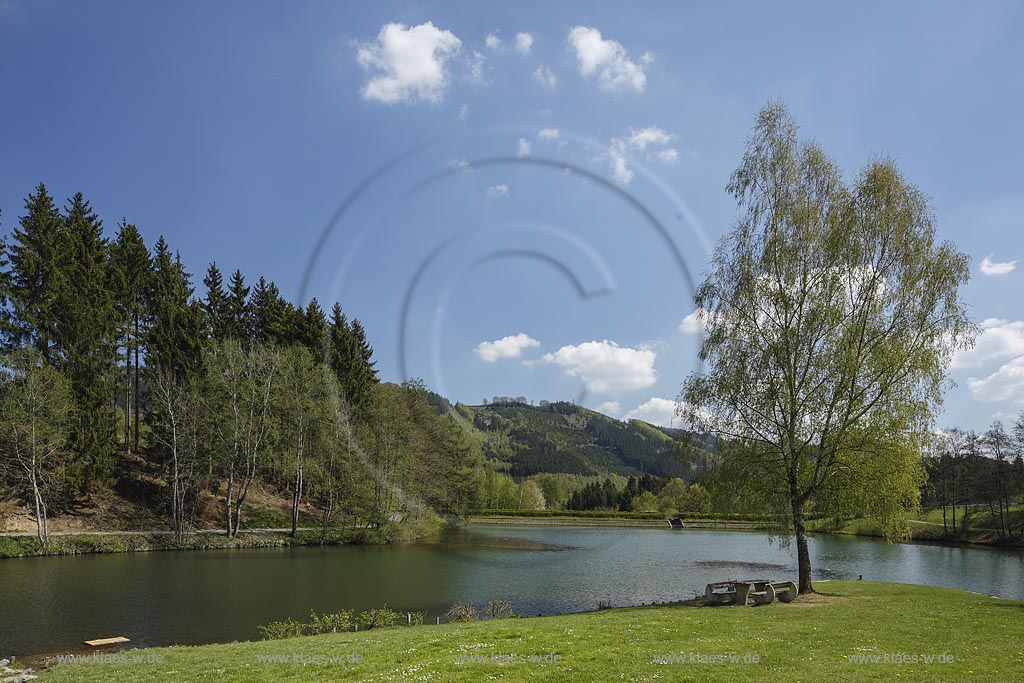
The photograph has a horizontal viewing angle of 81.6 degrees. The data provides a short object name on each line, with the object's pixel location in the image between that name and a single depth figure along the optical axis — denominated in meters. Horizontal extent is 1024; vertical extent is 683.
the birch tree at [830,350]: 19.91
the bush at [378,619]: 19.33
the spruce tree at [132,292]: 54.06
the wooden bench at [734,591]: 19.47
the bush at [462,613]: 20.59
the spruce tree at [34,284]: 40.22
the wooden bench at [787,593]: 19.45
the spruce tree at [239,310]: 66.75
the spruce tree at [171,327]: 54.41
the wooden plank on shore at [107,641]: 16.81
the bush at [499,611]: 21.41
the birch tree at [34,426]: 36.28
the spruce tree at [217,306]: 63.16
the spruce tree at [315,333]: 66.44
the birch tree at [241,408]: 48.66
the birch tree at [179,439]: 45.59
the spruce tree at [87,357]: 41.81
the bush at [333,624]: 18.58
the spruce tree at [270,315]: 66.44
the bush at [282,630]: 17.95
